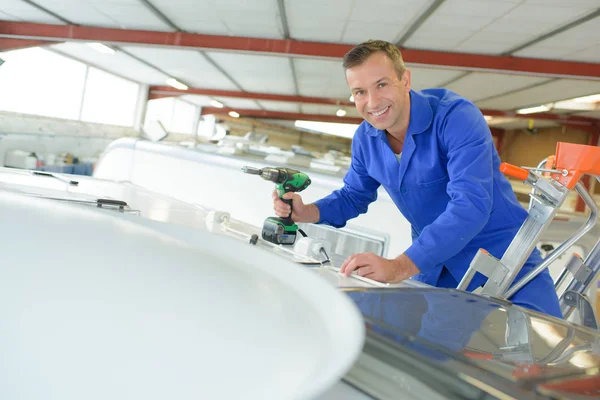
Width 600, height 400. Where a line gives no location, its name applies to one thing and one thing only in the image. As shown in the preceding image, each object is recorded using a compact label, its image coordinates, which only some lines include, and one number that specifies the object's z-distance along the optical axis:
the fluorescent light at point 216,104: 14.66
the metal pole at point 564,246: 1.22
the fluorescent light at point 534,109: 9.26
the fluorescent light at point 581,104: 8.11
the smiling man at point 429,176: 1.16
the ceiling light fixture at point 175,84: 10.46
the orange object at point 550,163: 1.26
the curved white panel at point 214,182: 2.43
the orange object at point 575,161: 1.10
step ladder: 1.12
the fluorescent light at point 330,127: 15.98
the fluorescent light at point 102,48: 7.34
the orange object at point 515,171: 1.08
